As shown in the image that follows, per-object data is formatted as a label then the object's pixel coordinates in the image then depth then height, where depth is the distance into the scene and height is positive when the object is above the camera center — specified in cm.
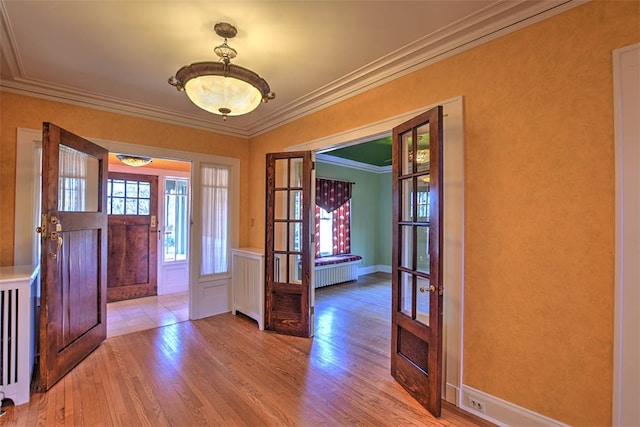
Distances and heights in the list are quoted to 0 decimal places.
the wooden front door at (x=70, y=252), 230 -36
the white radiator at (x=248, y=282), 365 -92
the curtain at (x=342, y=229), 650 -33
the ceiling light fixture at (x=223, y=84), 196 +92
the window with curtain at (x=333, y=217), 613 -6
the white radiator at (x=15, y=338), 213 -95
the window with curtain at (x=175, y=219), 531 -11
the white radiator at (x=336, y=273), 575 -122
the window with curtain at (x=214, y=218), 409 -7
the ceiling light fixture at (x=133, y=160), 434 +79
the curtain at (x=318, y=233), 614 -40
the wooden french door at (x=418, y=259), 197 -33
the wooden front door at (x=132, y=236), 478 -40
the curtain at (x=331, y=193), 604 +46
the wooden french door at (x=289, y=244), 336 -37
